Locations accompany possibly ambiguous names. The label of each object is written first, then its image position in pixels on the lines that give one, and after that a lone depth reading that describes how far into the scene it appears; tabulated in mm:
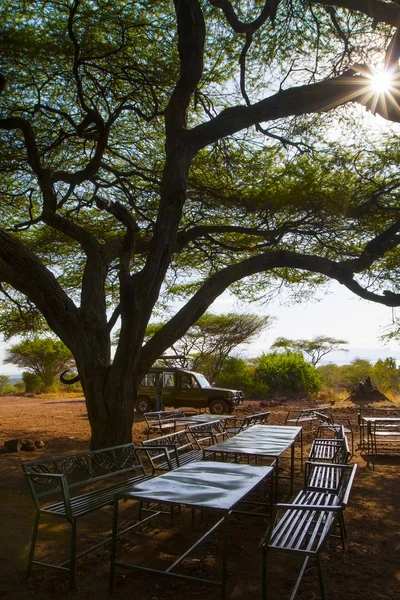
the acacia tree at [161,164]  7781
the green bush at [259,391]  25084
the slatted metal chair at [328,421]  8461
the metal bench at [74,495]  3936
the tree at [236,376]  25969
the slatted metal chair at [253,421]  9166
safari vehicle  17031
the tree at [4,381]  44284
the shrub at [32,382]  33841
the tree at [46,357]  35500
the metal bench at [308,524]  3262
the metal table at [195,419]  9898
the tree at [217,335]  31531
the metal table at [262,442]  5251
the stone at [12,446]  9586
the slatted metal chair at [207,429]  7896
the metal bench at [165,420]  9891
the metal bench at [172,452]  5289
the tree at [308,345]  39188
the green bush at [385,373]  26859
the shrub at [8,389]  37934
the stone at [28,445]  9798
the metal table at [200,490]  3318
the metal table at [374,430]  9146
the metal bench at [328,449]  6230
